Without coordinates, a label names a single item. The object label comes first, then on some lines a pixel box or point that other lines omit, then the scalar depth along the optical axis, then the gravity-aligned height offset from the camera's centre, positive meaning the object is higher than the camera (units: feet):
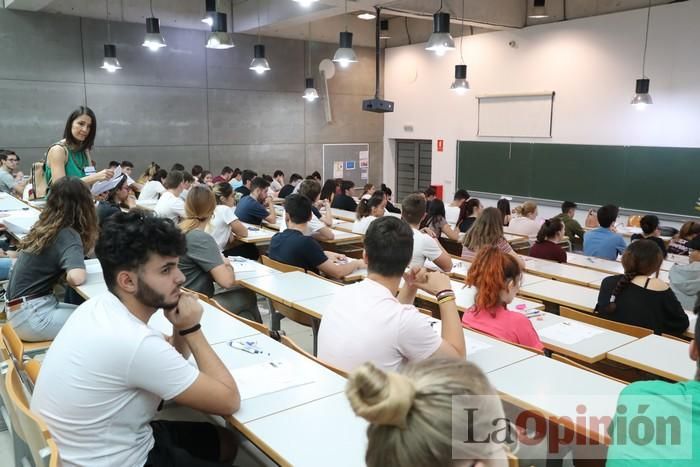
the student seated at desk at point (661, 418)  4.49 -2.32
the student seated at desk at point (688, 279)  14.43 -3.39
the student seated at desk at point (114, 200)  15.76 -1.71
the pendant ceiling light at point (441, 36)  20.15 +4.15
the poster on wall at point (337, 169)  44.60 -1.68
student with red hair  9.27 -2.50
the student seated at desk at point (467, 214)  23.24 -2.78
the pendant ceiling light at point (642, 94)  26.45 +2.69
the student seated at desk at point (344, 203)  30.37 -3.00
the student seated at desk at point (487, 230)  14.75 -2.16
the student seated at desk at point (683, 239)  19.61 -3.43
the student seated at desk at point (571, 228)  25.13 -3.57
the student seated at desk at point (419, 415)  3.12 -1.53
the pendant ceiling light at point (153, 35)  25.33 +5.18
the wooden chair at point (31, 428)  5.22 -2.79
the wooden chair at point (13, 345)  7.83 -2.86
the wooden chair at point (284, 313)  12.18 -3.72
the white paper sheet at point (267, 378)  7.09 -3.09
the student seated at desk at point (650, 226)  19.70 -2.72
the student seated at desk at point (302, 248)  14.67 -2.68
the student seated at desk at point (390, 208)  28.37 -3.14
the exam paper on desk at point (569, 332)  9.94 -3.40
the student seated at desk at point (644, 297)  11.28 -3.07
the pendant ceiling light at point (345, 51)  25.13 +4.45
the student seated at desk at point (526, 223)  23.59 -3.16
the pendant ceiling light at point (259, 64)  30.68 +4.67
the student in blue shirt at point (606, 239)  19.78 -3.24
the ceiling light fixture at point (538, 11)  32.37 +8.42
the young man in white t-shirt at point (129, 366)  5.59 -2.28
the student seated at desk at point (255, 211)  23.67 -2.72
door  43.37 -1.38
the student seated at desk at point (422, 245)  14.38 -2.50
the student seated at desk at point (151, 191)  28.22 -2.23
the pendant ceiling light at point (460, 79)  31.15 +4.01
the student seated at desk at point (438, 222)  20.10 -2.67
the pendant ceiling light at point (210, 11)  24.56 +6.24
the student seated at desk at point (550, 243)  18.01 -3.11
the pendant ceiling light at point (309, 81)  37.70 +4.76
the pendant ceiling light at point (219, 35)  24.40 +4.99
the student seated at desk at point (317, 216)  19.20 -2.66
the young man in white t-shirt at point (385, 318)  7.17 -2.28
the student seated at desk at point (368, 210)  21.70 -2.46
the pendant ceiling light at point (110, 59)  30.63 +4.94
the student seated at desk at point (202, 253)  12.54 -2.41
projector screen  34.12 +2.21
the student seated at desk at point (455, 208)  26.66 -2.91
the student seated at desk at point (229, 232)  18.79 -2.93
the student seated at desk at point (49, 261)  10.46 -2.20
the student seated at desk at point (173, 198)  21.91 -2.05
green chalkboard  28.71 -1.38
